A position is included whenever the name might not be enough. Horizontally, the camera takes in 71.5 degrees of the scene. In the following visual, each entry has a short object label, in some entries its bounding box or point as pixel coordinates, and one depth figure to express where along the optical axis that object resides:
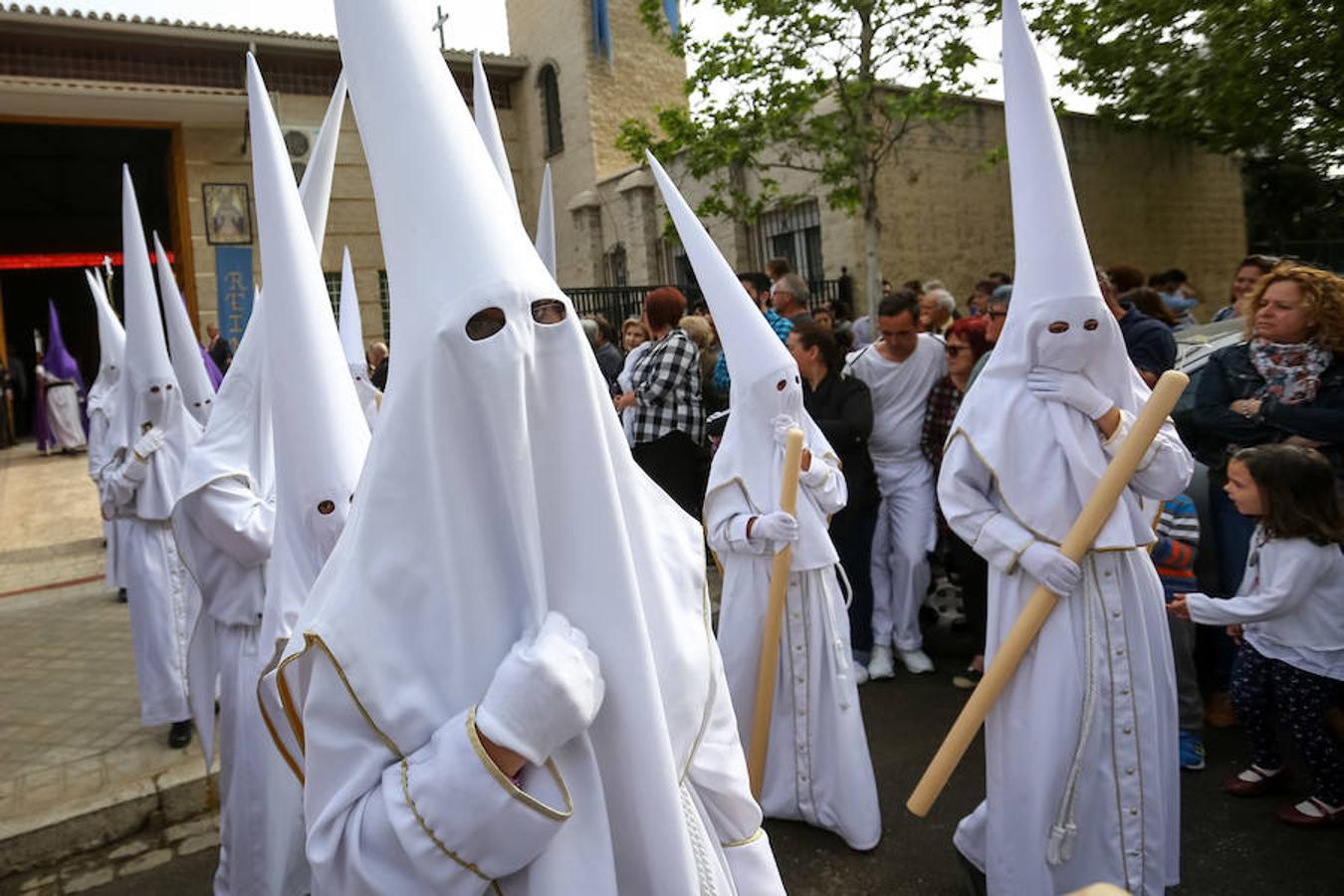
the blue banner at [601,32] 20.55
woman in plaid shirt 6.14
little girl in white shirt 3.44
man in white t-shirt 5.49
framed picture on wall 18.00
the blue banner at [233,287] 17.33
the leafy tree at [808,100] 11.38
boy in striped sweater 4.24
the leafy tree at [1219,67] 12.59
